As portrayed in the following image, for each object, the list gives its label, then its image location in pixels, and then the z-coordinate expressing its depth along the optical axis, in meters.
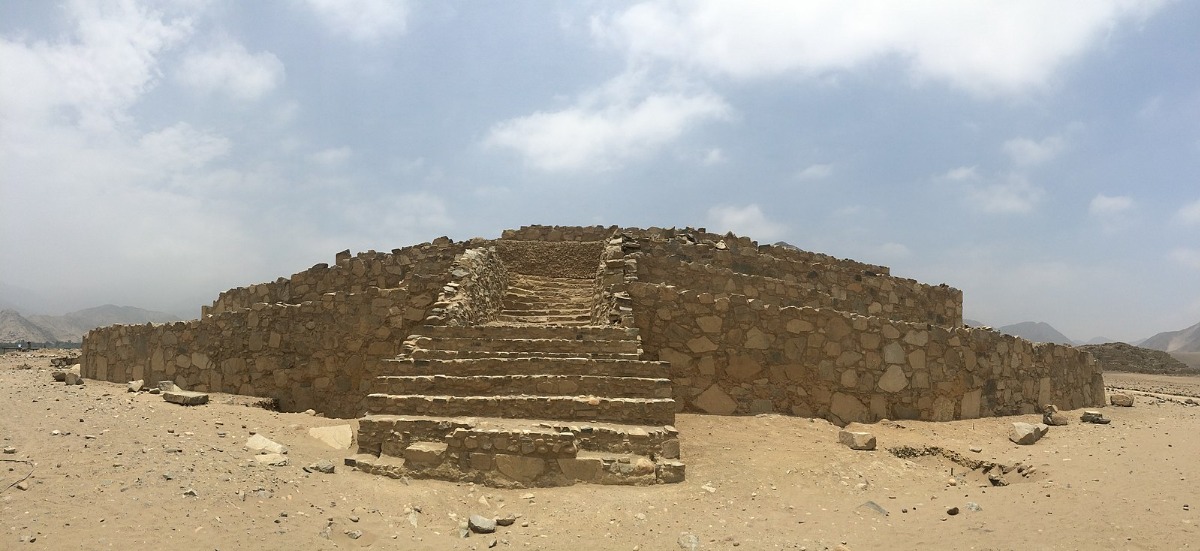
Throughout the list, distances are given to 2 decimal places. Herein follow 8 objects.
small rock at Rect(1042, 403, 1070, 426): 9.26
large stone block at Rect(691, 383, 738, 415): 8.83
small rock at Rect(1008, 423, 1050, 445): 7.96
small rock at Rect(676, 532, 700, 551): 4.83
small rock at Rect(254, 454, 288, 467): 5.99
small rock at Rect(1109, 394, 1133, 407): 11.91
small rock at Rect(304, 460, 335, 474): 6.15
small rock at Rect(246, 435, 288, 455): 6.43
